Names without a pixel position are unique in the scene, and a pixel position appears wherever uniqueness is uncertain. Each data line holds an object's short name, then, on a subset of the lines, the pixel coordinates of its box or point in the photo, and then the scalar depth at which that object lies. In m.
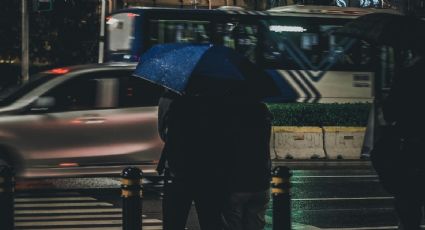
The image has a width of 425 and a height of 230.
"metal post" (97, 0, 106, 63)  47.50
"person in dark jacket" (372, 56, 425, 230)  10.88
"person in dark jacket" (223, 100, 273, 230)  10.16
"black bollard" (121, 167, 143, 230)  11.63
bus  40.08
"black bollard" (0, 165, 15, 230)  11.90
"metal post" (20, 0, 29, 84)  53.02
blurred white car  19.55
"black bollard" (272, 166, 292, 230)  12.00
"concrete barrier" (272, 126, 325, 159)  32.02
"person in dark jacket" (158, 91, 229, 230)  10.15
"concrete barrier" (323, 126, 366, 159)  32.31
